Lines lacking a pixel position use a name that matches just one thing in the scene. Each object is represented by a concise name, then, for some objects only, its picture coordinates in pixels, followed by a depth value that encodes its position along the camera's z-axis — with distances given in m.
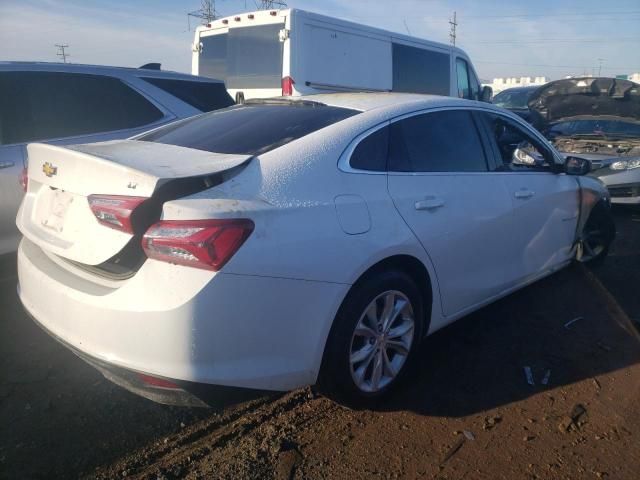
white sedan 2.13
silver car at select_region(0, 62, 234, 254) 4.03
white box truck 8.36
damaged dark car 7.34
